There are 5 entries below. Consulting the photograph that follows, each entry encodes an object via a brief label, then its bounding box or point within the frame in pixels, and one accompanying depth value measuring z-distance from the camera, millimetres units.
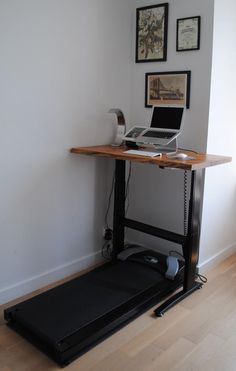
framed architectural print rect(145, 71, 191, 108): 2832
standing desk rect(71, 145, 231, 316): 2324
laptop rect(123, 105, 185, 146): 2652
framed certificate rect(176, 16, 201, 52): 2693
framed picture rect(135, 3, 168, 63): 2895
